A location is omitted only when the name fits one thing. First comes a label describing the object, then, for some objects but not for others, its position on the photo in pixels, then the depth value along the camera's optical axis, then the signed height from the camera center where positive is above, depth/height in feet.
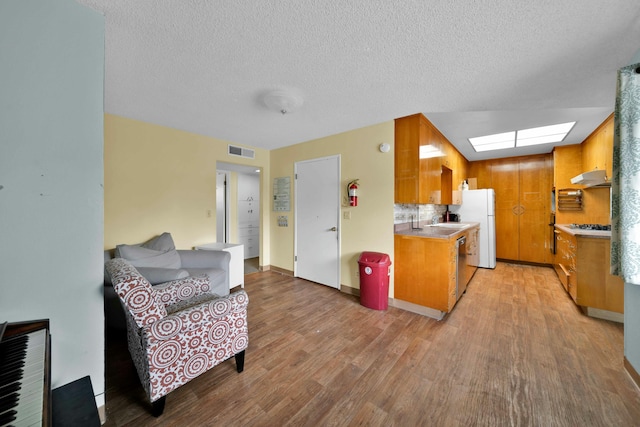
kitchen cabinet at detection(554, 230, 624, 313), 7.92 -2.47
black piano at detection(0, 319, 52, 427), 1.94 -1.72
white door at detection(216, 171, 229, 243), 16.07 +0.44
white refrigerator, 14.47 -0.50
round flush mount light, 6.94 +3.60
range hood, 9.56 +1.40
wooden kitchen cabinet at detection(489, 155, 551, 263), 15.05 +0.34
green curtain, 4.39 +0.77
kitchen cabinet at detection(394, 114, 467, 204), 8.69 +2.13
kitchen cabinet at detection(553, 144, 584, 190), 12.66 +2.69
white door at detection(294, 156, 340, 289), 10.94 -0.43
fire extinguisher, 9.95 +0.87
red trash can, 8.66 -2.67
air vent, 12.06 +3.37
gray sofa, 6.77 -1.84
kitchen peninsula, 8.00 -2.20
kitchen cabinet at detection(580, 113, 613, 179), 9.17 +2.85
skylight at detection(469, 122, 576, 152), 10.44 +3.83
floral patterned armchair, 4.22 -2.52
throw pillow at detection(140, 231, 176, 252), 8.78 -1.22
